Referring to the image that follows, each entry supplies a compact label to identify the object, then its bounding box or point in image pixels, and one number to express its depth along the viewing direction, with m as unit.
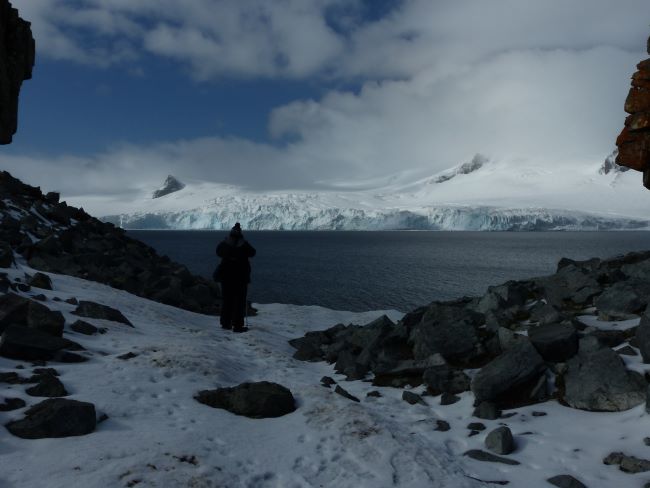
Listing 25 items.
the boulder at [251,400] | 9.02
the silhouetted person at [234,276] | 17.30
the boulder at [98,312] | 14.40
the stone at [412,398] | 10.55
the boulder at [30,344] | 9.77
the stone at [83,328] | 12.55
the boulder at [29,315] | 11.12
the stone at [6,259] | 16.98
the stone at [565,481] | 6.60
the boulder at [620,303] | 12.34
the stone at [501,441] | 7.79
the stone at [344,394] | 10.78
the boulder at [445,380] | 10.71
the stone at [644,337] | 9.41
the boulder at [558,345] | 10.50
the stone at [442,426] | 8.91
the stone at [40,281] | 16.09
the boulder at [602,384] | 8.55
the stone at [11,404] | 7.40
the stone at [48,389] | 8.22
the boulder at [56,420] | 6.81
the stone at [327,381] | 11.96
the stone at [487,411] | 9.19
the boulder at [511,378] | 9.73
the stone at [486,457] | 7.47
